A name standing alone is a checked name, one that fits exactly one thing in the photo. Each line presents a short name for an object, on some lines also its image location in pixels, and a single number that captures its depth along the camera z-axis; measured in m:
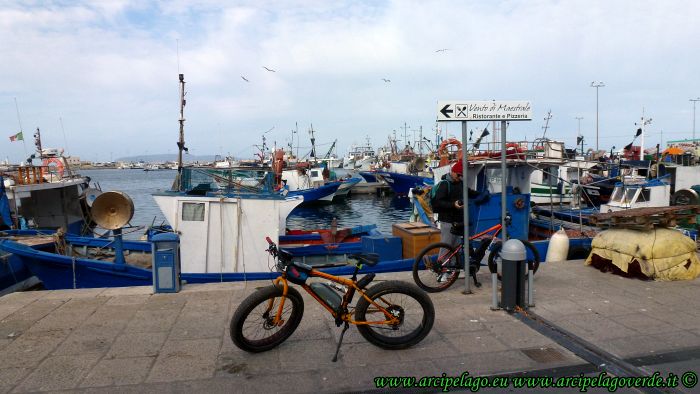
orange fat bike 4.62
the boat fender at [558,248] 9.40
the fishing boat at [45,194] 14.51
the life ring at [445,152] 11.76
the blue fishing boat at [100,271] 9.04
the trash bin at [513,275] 5.77
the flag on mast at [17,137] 20.57
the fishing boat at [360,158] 81.81
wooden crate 9.52
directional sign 6.00
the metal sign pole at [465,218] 6.33
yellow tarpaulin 7.17
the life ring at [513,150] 10.11
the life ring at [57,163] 18.77
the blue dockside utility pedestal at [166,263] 6.65
